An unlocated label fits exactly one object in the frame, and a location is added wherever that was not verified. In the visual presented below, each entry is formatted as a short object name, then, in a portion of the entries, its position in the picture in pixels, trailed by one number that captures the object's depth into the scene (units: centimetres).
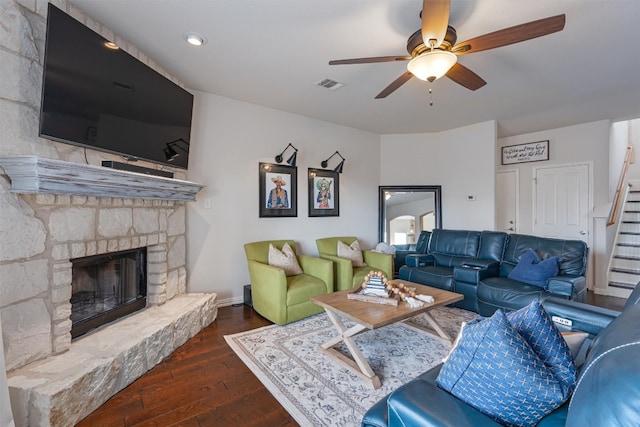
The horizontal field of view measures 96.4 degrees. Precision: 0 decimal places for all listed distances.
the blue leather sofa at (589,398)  59
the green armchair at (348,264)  355
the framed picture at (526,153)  493
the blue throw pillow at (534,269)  306
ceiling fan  159
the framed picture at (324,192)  440
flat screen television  178
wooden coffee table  203
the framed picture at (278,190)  392
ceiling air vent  310
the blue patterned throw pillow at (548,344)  103
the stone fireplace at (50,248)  165
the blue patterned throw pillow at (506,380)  93
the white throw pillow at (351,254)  406
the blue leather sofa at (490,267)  295
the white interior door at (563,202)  454
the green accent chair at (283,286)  295
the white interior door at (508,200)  525
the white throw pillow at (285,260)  347
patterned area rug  180
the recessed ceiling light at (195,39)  231
